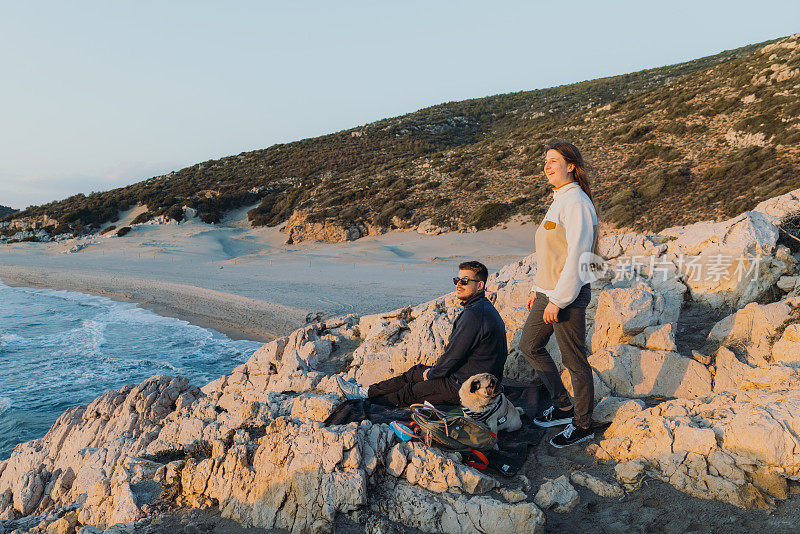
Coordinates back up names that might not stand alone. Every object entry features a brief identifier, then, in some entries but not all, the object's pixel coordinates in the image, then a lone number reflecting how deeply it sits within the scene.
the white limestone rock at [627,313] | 5.16
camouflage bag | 3.68
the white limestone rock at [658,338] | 4.88
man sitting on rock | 4.06
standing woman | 3.68
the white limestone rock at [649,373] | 4.57
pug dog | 3.85
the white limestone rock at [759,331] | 4.57
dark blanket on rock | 3.77
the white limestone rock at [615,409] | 4.16
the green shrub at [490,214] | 28.29
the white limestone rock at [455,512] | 3.10
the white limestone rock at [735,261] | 5.72
